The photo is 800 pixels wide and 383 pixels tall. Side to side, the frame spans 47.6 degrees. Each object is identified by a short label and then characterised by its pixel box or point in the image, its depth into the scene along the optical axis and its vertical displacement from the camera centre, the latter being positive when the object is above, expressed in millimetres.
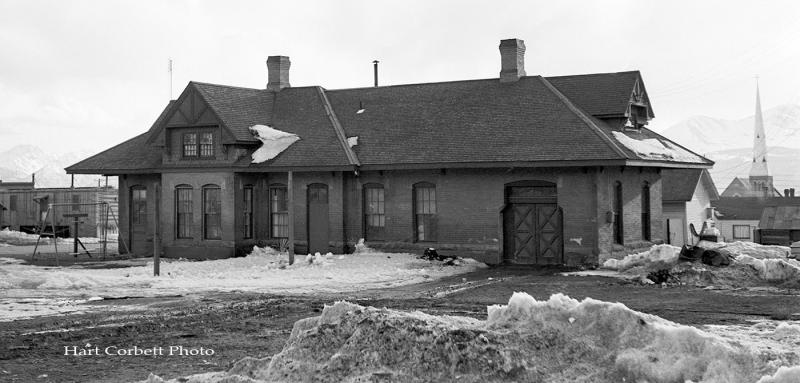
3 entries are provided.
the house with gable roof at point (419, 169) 26875 +1435
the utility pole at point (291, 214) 26419 +58
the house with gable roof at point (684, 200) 43812 +529
